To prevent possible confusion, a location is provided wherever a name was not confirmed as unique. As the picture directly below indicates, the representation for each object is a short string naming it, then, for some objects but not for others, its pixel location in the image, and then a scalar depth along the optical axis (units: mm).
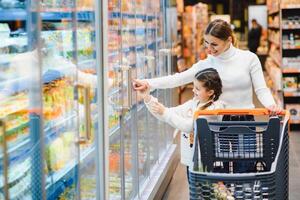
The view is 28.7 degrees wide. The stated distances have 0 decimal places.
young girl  3580
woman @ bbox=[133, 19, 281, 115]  3797
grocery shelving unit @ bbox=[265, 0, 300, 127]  8953
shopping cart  2990
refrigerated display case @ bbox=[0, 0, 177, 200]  2418
